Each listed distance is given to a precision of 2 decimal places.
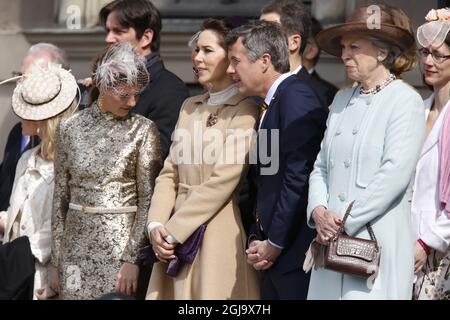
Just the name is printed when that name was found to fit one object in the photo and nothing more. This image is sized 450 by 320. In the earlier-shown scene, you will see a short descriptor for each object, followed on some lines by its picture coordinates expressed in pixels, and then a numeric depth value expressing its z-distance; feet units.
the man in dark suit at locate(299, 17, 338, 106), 54.24
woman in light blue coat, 40.50
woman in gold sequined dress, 46.98
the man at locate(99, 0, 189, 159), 50.19
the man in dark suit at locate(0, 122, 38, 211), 54.39
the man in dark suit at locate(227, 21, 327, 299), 43.42
